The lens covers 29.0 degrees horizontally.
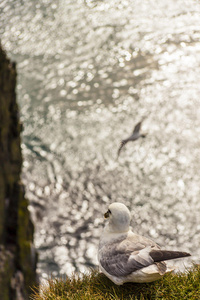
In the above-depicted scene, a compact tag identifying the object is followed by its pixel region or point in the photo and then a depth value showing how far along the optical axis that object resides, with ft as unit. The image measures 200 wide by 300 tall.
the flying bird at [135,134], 74.33
